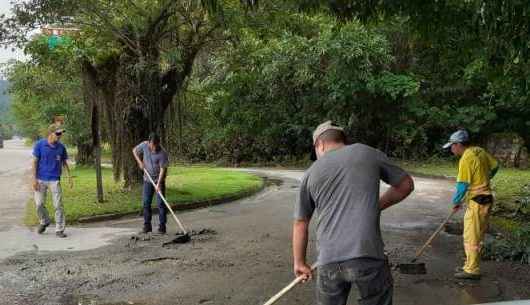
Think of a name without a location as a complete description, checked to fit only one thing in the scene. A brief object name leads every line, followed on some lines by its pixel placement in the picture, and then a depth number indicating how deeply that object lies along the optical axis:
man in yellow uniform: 6.54
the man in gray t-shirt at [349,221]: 3.41
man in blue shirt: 9.93
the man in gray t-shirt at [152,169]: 9.95
